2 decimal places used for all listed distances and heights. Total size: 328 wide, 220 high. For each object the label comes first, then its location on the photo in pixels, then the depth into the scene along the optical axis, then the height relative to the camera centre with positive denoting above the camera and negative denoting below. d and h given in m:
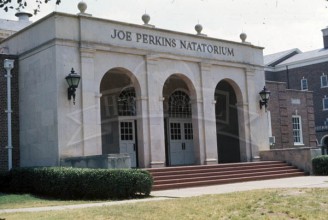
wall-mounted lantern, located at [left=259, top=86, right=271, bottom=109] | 24.61 +2.93
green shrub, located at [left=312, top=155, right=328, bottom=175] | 22.08 -0.54
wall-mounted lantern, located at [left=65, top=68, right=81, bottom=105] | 17.47 +2.92
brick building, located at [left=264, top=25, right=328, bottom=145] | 49.44 +8.38
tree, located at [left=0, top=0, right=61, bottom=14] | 8.82 +2.93
